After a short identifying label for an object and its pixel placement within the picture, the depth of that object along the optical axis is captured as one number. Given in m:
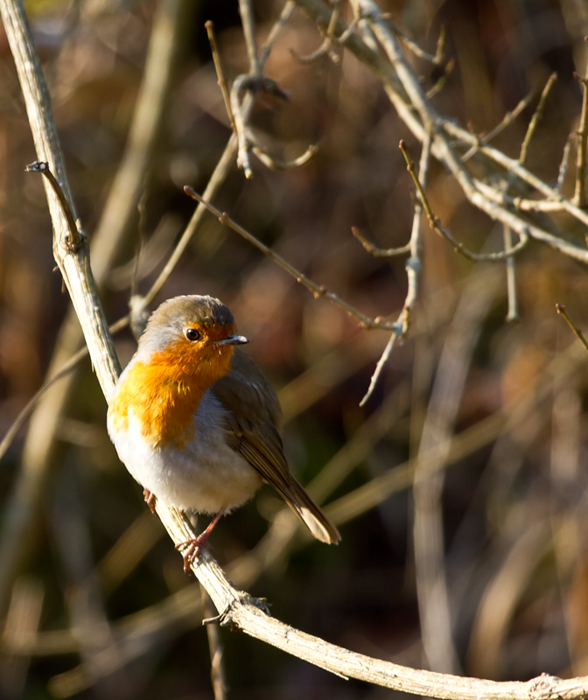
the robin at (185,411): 6.47
